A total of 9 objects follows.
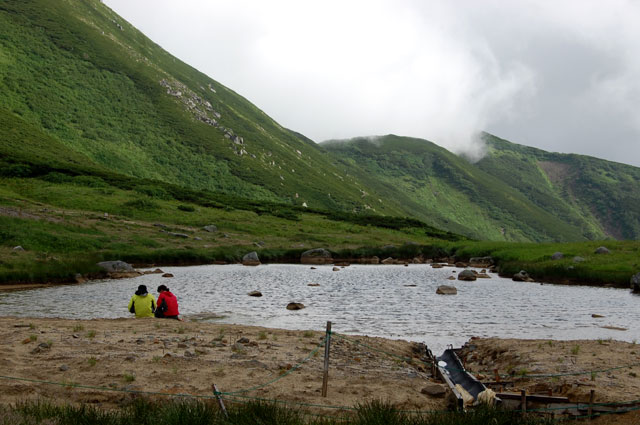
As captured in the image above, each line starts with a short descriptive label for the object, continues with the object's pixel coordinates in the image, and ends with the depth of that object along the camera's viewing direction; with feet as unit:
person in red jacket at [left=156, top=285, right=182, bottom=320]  73.36
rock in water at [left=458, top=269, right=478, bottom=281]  165.17
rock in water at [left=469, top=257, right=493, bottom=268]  235.81
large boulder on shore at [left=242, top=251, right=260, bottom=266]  201.81
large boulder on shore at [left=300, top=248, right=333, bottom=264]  225.56
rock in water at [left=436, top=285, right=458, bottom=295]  128.06
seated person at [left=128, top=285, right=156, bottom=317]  72.13
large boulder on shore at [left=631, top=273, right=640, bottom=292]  134.31
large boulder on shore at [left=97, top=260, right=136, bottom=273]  139.74
